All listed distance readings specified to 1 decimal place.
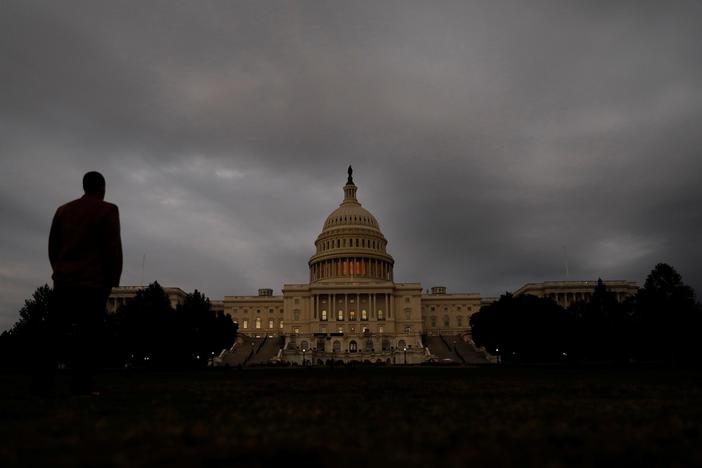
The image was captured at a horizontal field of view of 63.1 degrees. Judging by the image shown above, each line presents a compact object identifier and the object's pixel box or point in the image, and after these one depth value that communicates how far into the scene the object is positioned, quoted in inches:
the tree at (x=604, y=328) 2858.5
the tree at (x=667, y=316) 2516.0
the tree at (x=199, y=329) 2625.0
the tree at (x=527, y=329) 3115.2
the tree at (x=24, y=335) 2411.4
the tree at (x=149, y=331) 2399.1
